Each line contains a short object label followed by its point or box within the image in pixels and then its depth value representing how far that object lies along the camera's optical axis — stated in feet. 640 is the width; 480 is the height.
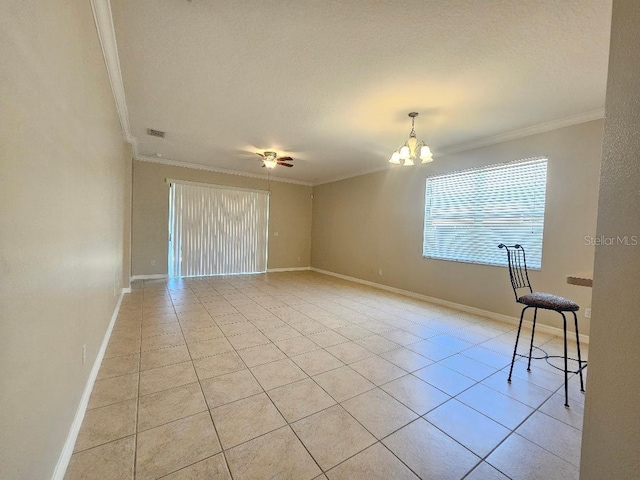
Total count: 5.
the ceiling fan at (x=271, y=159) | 15.48
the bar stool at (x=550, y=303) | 6.64
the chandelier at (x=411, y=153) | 9.88
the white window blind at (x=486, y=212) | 11.51
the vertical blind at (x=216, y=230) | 19.76
